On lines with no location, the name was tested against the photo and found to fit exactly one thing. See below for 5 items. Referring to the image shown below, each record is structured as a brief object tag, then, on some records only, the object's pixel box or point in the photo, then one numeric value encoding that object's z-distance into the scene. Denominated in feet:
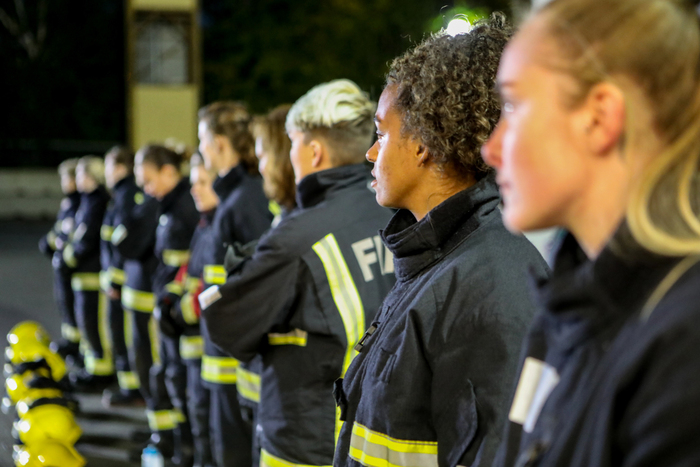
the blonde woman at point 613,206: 2.83
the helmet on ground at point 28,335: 15.71
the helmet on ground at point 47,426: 11.25
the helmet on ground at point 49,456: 10.49
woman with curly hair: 5.40
